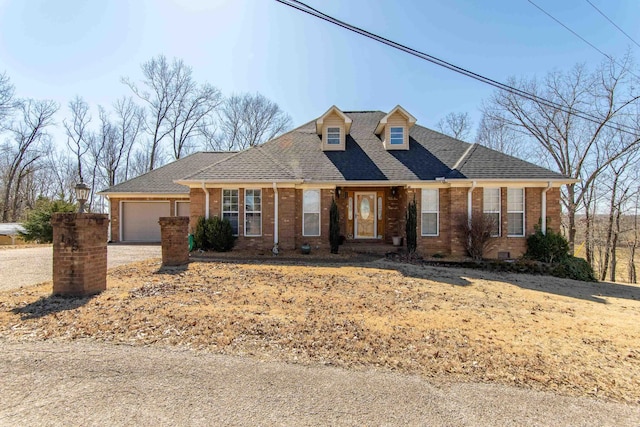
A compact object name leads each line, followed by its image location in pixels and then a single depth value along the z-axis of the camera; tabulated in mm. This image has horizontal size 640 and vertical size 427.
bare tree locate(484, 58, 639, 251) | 19125
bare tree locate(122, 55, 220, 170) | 30656
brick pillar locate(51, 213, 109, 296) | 5520
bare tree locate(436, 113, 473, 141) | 30438
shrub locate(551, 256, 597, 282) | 10219
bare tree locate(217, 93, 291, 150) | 34000
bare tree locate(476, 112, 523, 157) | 24484
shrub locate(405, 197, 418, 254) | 11656
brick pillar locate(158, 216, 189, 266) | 8930
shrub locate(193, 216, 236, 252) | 11484
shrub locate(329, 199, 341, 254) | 11695
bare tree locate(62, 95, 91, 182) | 34625
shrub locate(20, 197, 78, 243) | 16984
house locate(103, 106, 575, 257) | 11578
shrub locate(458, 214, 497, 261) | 11016
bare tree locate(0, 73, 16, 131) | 28016
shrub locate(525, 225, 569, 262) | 10977
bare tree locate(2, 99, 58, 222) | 31973
